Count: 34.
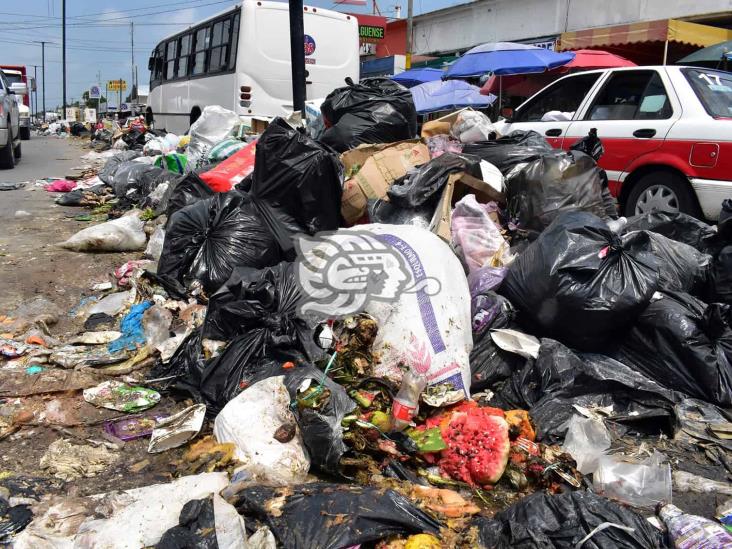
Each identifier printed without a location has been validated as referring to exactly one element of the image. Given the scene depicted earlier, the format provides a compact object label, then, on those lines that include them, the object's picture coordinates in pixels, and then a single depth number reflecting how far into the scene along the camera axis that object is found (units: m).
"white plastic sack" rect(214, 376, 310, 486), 2.11
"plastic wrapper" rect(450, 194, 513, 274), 3.41
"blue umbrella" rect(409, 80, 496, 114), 9.54
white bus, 8.56
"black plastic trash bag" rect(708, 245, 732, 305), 3.13
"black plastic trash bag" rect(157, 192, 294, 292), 3.58
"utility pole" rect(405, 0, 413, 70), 16.26
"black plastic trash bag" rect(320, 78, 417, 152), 4.50
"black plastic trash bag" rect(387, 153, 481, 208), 3.63
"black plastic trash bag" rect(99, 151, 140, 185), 7.54
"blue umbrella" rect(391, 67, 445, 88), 12.39
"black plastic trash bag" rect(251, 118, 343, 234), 3.62
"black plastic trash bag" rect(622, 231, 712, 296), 3.16
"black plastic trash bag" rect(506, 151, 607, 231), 3.72
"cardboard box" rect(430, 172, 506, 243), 3.43
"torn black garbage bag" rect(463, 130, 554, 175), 4.12
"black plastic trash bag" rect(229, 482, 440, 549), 1.68
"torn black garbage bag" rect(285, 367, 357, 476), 2.11
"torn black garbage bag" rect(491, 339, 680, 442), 2.59
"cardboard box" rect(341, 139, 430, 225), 3.95
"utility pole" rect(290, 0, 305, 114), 6.02
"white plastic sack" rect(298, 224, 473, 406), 2.58
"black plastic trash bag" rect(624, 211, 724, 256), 3.63
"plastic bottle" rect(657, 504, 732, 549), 1.74
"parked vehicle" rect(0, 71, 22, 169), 9.75
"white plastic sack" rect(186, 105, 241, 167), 7.23
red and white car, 4.16
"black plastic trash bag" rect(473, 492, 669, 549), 1.67
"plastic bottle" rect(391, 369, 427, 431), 2.34
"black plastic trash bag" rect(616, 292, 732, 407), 2.66
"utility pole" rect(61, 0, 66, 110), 32.81
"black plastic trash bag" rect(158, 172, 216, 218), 4.80
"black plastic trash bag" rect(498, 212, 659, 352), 2.71
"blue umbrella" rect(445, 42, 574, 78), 8.99
